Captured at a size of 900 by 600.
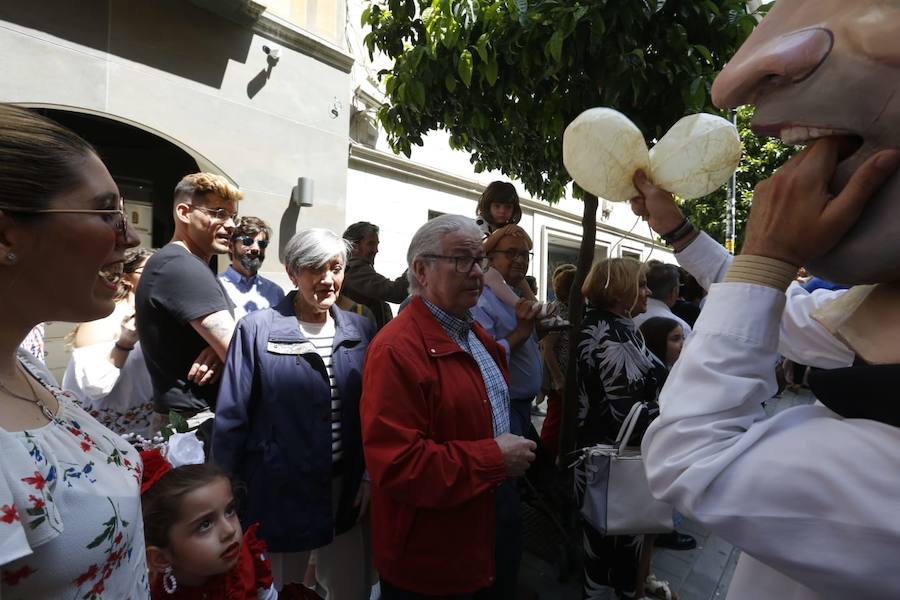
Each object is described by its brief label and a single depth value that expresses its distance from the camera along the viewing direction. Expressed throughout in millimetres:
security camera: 6469
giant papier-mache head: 723
